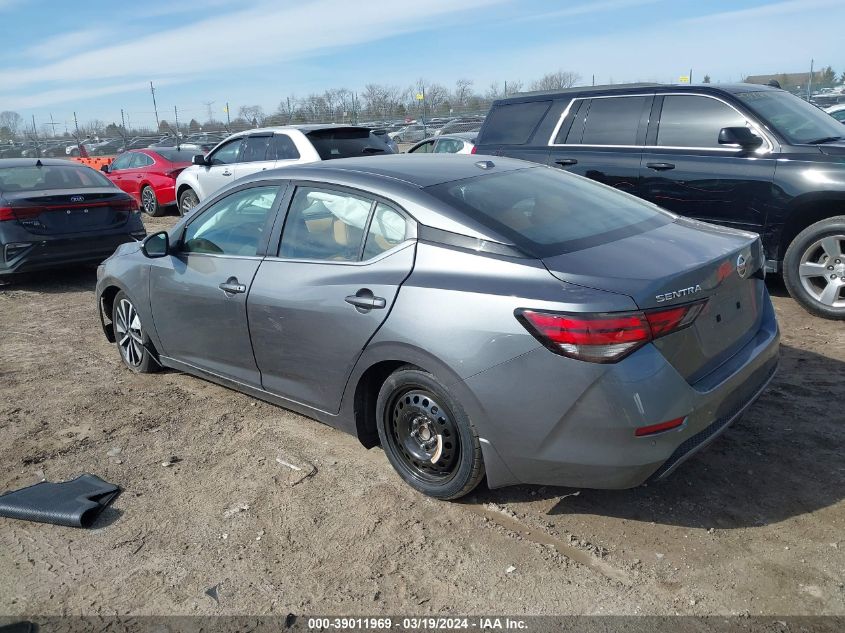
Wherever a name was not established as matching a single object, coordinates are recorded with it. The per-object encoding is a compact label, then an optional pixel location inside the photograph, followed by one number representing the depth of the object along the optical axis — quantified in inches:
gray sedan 109.8
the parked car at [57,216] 310.3
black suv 227.5
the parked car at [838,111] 611.8
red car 568.4
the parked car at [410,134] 1451.8
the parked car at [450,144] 525.0
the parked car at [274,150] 406.0
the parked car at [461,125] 1264.3
